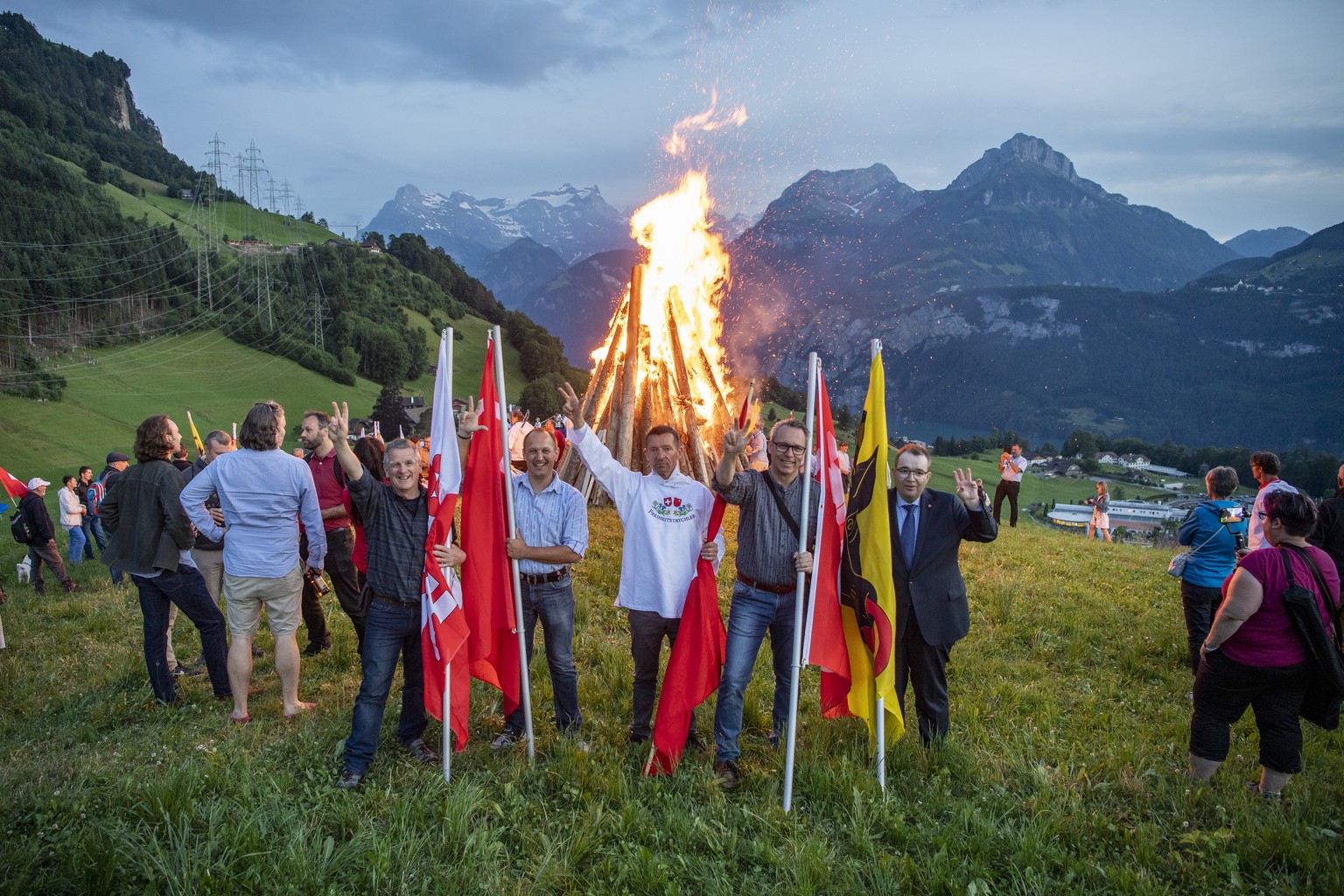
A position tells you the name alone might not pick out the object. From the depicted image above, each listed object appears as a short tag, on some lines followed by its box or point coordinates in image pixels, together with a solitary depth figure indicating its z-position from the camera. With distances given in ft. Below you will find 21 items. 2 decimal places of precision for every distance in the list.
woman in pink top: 16.46
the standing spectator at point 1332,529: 23.85
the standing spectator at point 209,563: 25.23
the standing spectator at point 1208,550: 23.59
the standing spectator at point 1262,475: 25.21
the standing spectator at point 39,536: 38.24
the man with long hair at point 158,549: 22.13
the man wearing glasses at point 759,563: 18.43
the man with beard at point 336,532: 25.61
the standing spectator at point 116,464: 37.65
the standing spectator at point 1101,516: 70.79
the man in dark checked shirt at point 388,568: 17.81
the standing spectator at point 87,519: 51.33
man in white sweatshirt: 19.03
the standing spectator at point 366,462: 23.79
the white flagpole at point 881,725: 17.63
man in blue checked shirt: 19.30
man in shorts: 20.11
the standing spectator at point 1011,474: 62.34
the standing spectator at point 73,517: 46.93
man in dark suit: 18.75
